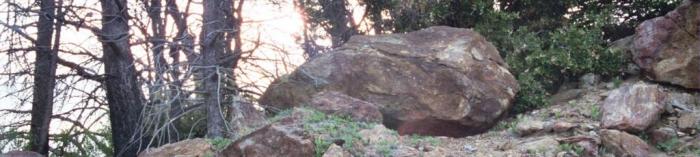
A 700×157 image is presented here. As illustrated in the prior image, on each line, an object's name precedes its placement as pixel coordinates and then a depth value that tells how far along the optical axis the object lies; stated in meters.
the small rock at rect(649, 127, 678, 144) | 6.70
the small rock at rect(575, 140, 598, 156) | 6.12
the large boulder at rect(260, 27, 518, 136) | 7.74
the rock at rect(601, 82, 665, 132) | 6.62
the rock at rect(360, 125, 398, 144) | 6.32
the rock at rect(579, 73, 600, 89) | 8.48
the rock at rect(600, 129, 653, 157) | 6.13
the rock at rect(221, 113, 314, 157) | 6.02
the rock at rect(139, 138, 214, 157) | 6.67
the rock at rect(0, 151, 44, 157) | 7.86
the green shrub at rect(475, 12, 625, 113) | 8.44
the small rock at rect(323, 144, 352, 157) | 5.77
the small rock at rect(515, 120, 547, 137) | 6.81
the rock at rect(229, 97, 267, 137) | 7.31
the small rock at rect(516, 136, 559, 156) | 6.11
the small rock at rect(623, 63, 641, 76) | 8.38
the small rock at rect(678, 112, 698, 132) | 6.80
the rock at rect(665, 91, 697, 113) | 7.17
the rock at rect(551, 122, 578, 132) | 6.67
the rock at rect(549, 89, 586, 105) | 8.27
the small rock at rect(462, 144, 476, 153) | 6.60
